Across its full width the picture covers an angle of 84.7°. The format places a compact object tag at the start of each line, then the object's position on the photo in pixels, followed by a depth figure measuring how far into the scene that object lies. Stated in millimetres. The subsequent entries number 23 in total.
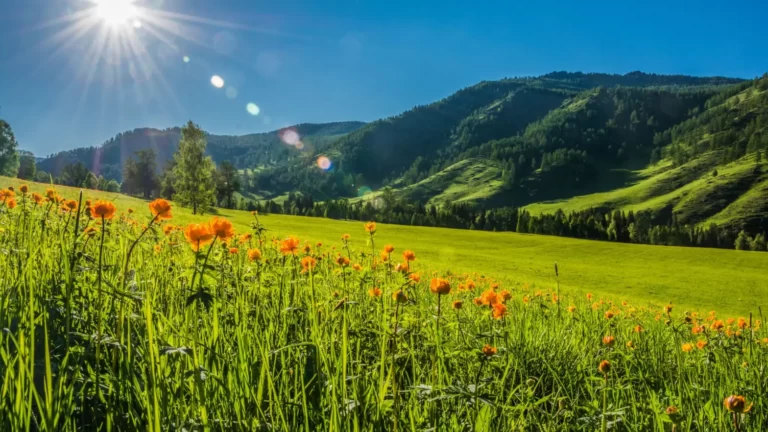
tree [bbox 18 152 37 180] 81625
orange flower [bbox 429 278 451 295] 2047
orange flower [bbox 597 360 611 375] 1715
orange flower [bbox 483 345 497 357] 1934
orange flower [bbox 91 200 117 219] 1744
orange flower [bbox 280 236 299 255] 2916
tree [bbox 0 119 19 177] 64494
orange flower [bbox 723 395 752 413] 1423
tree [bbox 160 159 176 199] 83488
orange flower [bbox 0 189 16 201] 3528
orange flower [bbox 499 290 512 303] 3270
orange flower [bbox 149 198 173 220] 2031
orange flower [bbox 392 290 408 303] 1847
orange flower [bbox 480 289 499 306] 2701
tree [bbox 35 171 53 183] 99656
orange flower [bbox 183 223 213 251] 1834
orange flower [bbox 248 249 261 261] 3011
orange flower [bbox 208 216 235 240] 1866
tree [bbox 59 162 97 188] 91412
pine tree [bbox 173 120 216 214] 50250
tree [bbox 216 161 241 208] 91125
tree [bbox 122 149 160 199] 97812
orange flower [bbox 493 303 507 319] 2704
